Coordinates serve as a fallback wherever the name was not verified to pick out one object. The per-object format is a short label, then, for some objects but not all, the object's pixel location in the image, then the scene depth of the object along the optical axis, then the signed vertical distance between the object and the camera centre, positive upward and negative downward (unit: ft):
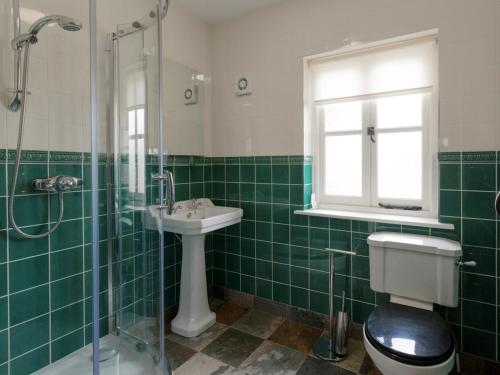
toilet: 3.87 -2.16
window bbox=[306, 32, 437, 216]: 6.38 +1.28
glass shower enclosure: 4.90 -0.35
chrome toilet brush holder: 6.03 -3.28
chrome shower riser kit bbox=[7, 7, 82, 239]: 4.60 +1.73
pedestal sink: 6.72 -2.31
